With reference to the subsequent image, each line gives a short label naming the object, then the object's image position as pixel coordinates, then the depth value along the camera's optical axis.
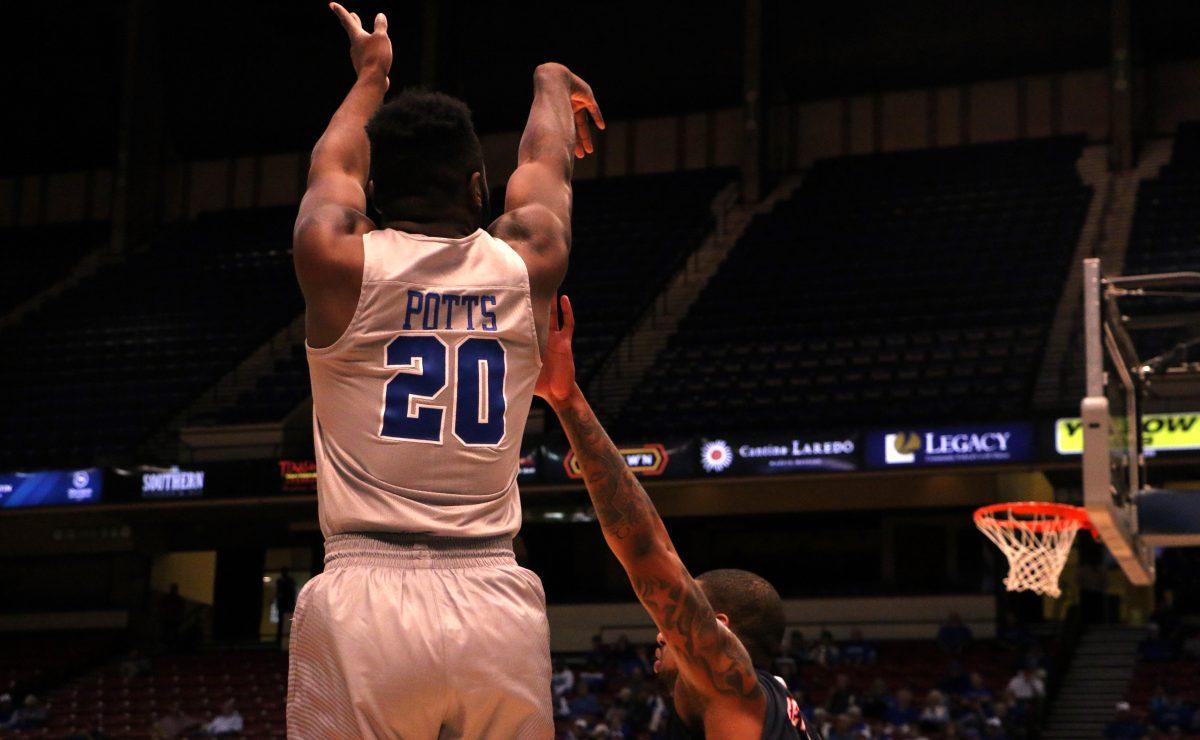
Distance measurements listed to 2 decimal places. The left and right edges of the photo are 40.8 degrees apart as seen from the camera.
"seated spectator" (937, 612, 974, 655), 18.77
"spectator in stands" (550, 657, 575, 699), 17.67
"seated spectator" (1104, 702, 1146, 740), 15.27
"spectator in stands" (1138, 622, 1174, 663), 17.81
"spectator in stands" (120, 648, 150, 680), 21.34
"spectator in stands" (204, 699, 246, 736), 18.22
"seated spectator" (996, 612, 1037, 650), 18.62
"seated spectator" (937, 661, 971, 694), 16.86
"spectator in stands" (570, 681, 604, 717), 16.84
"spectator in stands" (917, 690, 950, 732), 15.44
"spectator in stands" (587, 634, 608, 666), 19.14
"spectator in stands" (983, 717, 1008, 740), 14.81
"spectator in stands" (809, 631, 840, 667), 18.45
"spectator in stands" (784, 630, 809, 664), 18.27
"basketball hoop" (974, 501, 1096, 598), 14.02
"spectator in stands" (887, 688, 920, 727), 15.78
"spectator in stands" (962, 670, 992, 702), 16.12
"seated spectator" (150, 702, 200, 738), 18.22
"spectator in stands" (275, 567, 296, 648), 23.98
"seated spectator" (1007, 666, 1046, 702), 16.34
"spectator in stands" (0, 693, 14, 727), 19.76
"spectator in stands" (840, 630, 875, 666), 18.55
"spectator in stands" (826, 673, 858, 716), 16.02
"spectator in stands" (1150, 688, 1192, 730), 15.12
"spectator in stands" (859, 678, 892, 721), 16.03
